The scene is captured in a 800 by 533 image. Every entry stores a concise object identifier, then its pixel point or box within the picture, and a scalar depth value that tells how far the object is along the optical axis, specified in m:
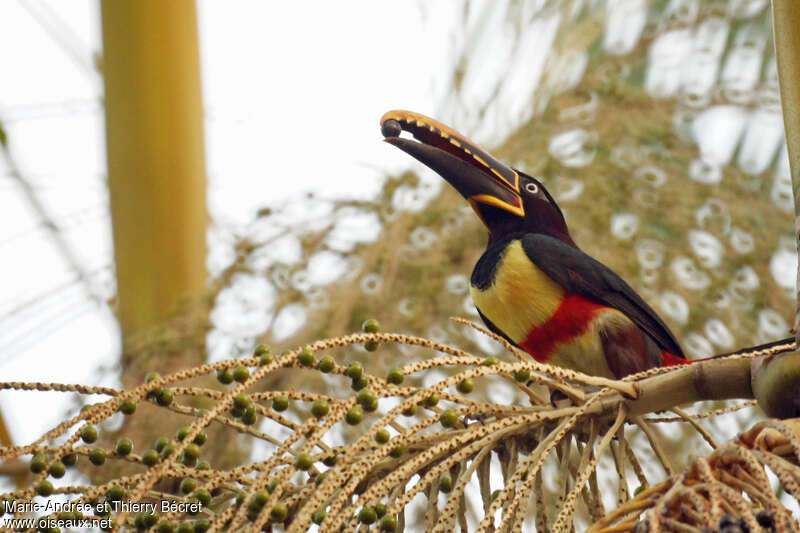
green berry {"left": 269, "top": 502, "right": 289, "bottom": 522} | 6.80
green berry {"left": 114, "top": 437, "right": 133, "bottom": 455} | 7.24
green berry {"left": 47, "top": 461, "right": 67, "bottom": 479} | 7.00
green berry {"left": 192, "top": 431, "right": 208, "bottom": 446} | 7.25
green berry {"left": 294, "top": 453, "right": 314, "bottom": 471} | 6.75
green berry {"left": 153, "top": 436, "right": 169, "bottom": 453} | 7.23
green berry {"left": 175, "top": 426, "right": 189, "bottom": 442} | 6.74
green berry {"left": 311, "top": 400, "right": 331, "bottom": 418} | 7.23
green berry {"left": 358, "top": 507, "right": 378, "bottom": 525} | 6.94
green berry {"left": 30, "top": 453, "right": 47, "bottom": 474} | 7.22
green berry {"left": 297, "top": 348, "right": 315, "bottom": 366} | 6.97
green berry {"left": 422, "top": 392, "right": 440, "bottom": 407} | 7.23
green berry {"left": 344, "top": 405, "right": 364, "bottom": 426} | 7.05
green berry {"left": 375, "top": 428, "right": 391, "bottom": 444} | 7.11
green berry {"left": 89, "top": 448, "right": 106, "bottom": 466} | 7.22
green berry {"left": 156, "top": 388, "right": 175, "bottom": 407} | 7.23
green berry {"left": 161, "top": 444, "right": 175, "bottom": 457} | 7.09
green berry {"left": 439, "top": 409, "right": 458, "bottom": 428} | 7.24
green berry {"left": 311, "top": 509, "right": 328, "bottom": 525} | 7.21
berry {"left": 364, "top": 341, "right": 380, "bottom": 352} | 7.22
